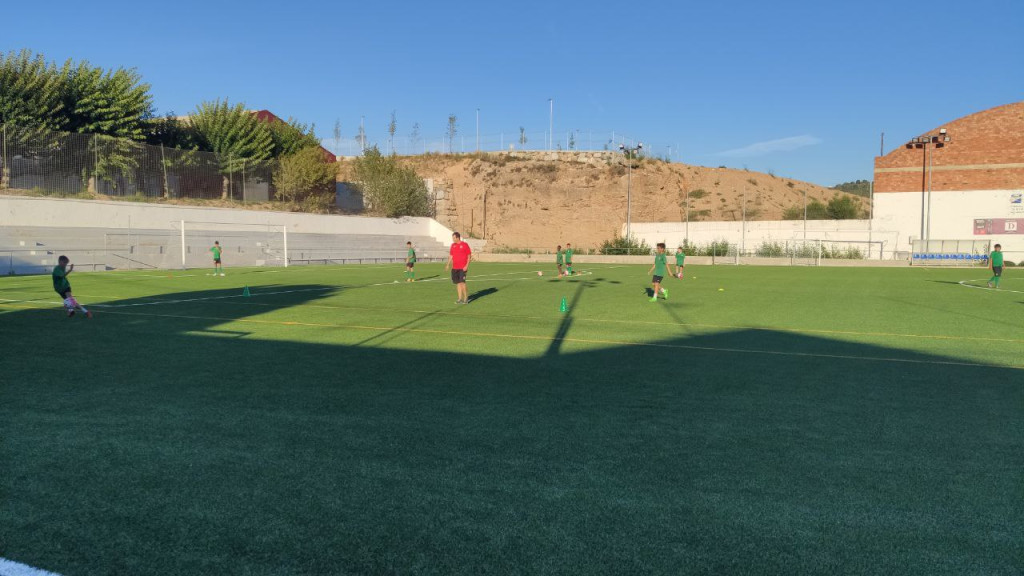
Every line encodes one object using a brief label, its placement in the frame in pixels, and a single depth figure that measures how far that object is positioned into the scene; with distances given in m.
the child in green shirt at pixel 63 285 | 13.81
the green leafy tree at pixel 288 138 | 58.75
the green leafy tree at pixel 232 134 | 53.09
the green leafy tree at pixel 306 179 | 55.00
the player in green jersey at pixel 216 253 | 30.95
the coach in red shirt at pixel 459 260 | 17.58
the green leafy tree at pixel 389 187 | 63.78
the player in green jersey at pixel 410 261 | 29.08
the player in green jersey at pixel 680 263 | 31.42
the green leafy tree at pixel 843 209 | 66.25
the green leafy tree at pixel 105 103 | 44.25
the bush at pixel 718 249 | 57.28
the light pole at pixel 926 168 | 53.06
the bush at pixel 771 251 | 54.59
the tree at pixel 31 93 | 40.59
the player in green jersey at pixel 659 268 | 19.33
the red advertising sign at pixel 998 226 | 50.88
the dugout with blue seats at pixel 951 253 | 48.94
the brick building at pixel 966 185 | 51.53
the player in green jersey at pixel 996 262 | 24.23
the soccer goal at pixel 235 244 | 42.75
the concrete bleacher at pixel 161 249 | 34.59
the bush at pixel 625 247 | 59.06
